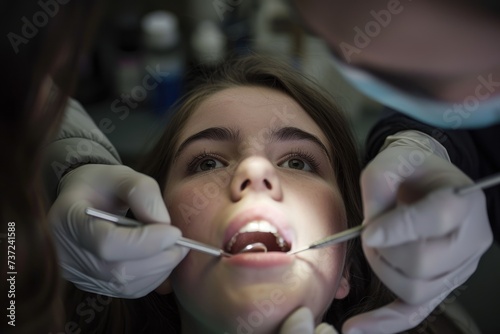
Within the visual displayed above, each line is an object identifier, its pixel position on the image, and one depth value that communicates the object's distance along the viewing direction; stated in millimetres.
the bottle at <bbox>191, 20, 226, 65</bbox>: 1664
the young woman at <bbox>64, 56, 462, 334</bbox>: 853
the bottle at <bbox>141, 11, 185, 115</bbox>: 1645
